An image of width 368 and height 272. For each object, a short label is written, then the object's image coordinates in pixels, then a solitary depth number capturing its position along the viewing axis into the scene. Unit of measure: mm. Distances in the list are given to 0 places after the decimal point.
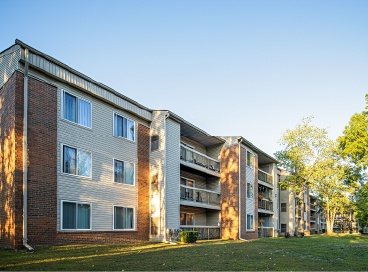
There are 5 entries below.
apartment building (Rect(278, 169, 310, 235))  46919
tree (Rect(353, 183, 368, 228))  33662
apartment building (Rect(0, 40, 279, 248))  13641
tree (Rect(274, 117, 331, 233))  37562
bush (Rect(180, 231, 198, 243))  20156
